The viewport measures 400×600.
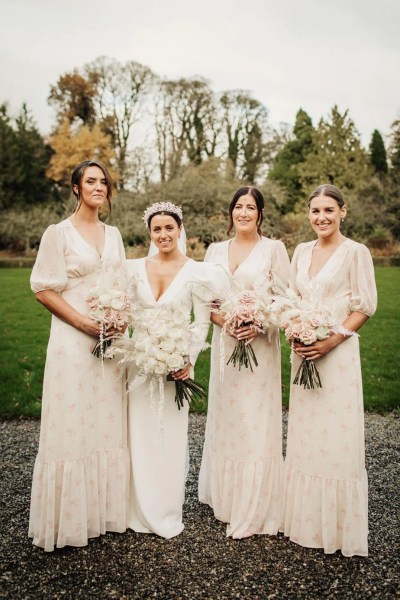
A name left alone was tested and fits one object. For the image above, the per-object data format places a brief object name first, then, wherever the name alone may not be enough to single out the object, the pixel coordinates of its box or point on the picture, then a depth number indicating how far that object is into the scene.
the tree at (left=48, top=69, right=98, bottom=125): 41.28
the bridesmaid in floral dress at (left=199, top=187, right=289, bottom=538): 4.31
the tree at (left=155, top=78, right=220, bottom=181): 37.62
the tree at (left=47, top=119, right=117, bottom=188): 35.44
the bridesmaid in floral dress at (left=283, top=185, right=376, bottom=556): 3.95
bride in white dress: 4.22
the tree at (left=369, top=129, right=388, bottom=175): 42.25
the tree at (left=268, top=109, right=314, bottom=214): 40.22
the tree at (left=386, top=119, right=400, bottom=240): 30.49
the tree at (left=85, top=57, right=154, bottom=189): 38.50
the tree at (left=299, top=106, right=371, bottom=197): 39.12
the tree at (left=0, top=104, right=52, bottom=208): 37.06
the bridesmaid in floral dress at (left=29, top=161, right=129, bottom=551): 3.96
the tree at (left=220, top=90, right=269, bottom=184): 39.50
